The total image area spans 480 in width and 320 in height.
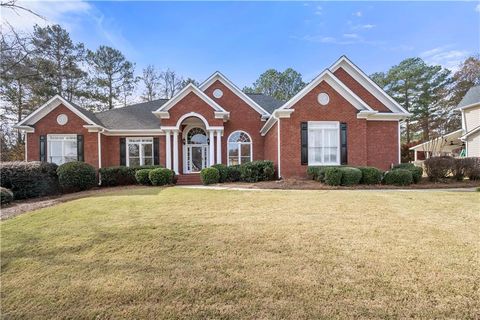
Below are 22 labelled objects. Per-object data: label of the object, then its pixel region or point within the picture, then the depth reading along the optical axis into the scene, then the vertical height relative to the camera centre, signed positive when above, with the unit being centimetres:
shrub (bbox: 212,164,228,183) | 1472 -78
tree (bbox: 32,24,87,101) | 2592 +1023
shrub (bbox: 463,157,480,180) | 1288 -74
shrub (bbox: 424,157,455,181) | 1277 -65
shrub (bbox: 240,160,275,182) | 1416 -74
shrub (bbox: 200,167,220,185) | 1414 -92
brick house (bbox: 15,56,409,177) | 1395 +188
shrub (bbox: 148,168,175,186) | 1406 -91
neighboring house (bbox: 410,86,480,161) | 2084 +172
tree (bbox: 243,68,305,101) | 4175 +1223
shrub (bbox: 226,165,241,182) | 1498 -92
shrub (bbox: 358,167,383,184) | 1240 -96
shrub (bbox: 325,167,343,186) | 1180 -94
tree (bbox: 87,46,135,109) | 3097 +1114
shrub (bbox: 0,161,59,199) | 1258 -83
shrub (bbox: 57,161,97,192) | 1367 -79
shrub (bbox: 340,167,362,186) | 1193 -95
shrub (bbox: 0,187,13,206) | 1085 -144
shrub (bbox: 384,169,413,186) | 1212 -106
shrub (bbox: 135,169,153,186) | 1448 -91
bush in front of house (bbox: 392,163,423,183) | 1258 -88
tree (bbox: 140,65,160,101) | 3700 +1136
